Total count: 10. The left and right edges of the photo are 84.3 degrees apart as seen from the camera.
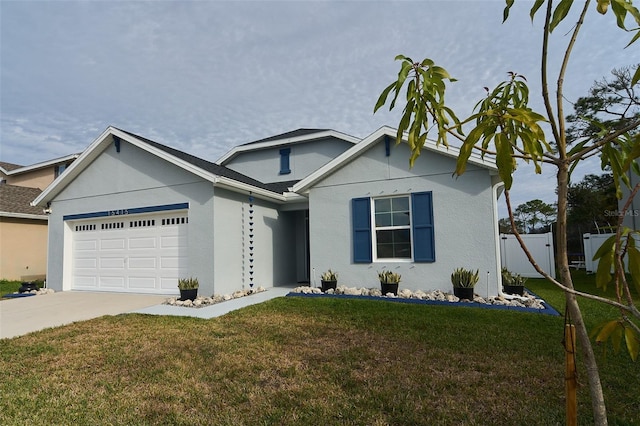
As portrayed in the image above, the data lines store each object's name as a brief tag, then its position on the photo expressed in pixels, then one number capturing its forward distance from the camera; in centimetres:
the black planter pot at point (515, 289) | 897
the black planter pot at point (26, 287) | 1156
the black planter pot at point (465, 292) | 830
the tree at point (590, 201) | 2169
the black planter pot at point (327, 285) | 981
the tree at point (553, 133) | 138
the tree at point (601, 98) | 1490
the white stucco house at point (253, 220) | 910
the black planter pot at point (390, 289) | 905
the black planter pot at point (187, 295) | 917
